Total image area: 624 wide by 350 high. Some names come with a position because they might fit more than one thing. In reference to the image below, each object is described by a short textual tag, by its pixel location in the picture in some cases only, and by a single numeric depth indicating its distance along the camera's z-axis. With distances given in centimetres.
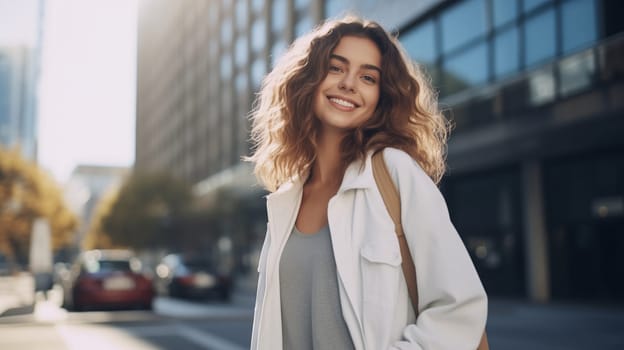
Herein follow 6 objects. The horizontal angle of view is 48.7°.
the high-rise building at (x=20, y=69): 8169
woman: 171
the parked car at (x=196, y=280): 2078
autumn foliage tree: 4172
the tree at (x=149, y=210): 4284
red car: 1592
